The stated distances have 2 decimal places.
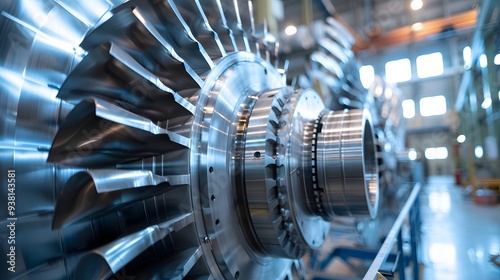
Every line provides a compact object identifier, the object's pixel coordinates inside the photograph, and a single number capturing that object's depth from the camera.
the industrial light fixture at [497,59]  3.57
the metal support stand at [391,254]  1.00
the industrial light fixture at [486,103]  4.54
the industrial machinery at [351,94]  2.29
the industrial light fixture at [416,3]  9.12
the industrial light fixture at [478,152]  6.43
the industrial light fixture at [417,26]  8.44
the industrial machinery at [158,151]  0.57
